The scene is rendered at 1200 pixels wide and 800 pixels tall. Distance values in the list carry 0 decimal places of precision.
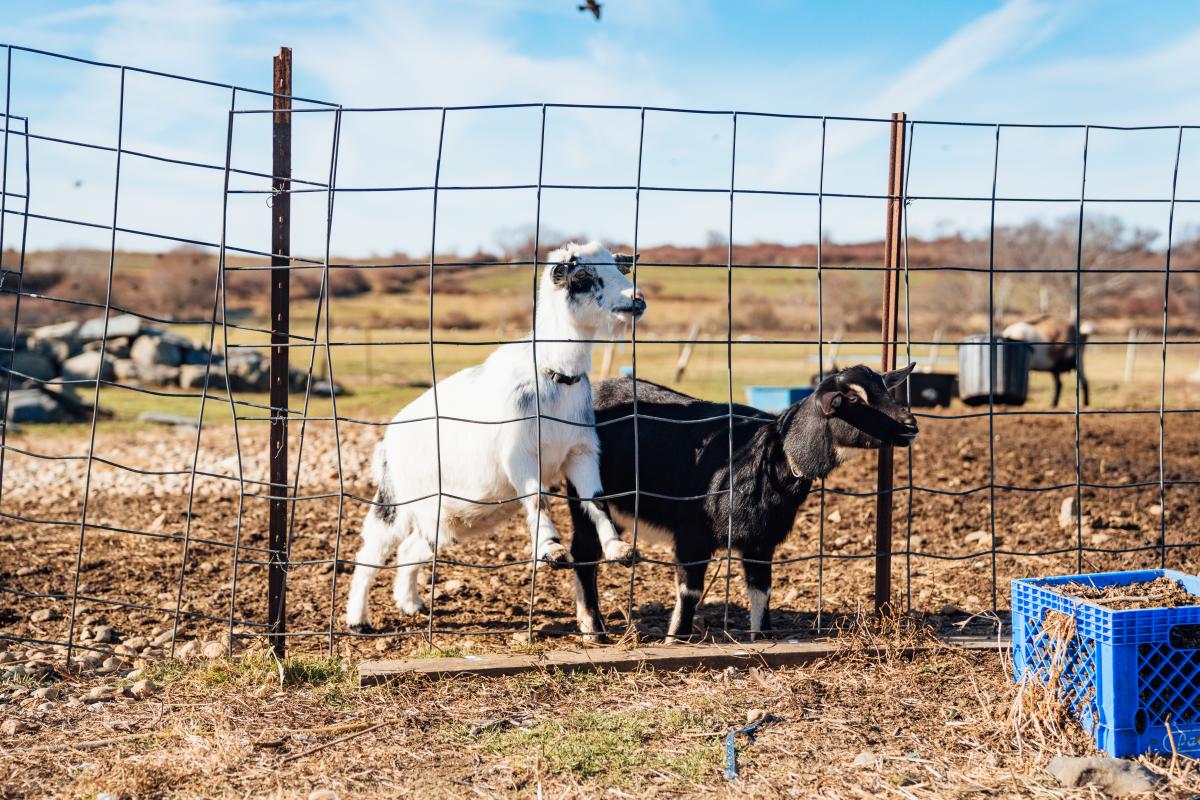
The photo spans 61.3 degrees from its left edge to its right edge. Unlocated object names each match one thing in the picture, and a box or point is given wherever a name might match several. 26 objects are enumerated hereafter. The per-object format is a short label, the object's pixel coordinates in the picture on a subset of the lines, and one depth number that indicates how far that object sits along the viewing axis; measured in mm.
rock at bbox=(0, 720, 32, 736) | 4273
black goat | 5461
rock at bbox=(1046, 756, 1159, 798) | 3656
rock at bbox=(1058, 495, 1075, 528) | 8369
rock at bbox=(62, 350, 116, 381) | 24109
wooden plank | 4902
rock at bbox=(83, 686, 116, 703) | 4703
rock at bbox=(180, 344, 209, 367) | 25523
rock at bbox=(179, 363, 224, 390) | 23766
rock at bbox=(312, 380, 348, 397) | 22562
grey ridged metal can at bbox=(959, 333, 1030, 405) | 17141
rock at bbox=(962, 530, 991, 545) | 7995
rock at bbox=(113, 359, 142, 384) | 23844
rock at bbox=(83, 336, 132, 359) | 25375
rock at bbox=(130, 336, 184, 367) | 24750
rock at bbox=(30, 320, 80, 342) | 25234
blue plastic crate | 3945
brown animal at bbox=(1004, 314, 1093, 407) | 20562
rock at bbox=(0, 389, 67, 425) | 17172
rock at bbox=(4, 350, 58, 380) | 22234
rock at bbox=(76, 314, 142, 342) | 25672
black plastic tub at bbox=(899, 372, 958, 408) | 17828
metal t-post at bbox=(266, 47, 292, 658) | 5141
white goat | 5570
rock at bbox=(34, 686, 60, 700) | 4676
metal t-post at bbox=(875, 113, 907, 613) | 5449
